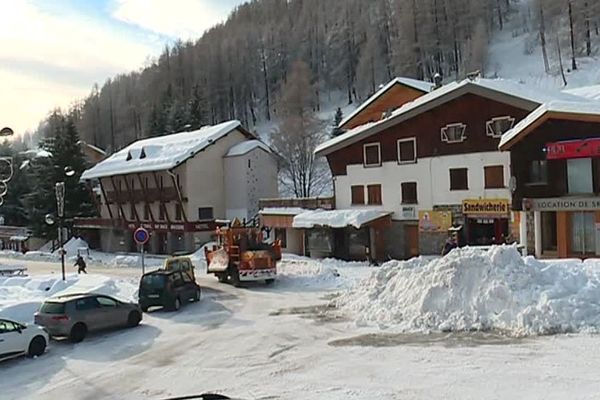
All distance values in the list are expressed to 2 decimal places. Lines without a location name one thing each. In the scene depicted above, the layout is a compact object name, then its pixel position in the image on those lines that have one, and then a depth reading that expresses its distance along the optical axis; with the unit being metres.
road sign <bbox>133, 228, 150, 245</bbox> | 29.77
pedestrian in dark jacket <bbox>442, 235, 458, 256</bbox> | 32.66
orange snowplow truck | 32.16
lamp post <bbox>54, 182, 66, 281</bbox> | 33.17
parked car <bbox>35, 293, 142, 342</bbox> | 20.73
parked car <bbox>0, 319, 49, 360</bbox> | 18.19
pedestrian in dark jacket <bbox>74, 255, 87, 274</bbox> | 41.12
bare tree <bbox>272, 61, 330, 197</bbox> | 68.75
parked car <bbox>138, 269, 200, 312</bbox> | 26.31
